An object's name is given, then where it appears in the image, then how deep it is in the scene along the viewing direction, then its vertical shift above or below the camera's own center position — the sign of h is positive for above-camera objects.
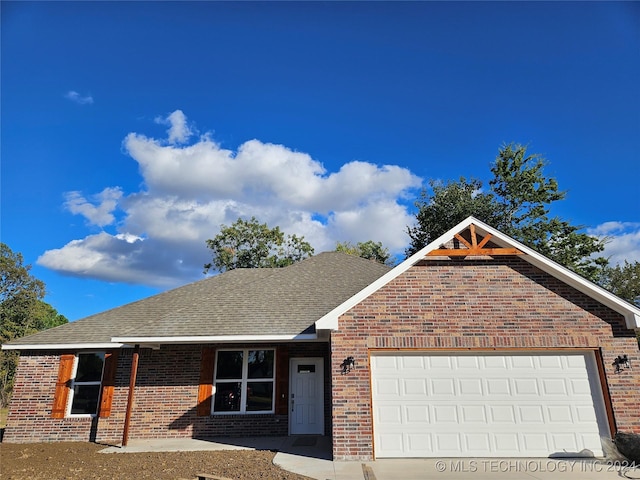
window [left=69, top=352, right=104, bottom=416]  11.87 -0.22
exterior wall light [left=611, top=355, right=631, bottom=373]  8.85 +0.14
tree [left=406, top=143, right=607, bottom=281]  26.58 +10.98
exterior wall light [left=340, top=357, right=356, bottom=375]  8.96 +0.17
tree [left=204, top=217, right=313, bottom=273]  34.62 +10.77
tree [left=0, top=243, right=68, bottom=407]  39.62 +7.57
